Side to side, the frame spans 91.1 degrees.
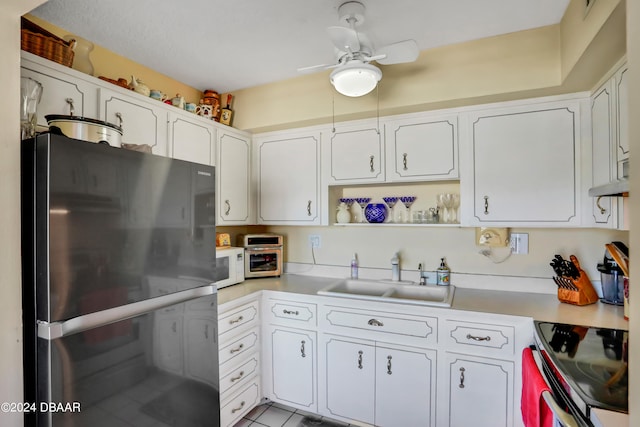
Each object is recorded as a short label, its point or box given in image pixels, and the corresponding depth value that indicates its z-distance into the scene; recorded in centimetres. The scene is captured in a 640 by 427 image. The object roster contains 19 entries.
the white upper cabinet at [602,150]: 154
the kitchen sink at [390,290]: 207
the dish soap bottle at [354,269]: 257
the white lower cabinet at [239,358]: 193
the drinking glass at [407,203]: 238
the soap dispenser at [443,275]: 228
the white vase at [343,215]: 253
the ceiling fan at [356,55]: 145
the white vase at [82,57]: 167
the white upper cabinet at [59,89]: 139
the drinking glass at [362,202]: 255
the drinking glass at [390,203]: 244
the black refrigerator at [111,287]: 99
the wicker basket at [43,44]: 140
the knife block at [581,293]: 184
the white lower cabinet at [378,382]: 185
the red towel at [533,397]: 119
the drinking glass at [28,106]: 118
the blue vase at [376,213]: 242
